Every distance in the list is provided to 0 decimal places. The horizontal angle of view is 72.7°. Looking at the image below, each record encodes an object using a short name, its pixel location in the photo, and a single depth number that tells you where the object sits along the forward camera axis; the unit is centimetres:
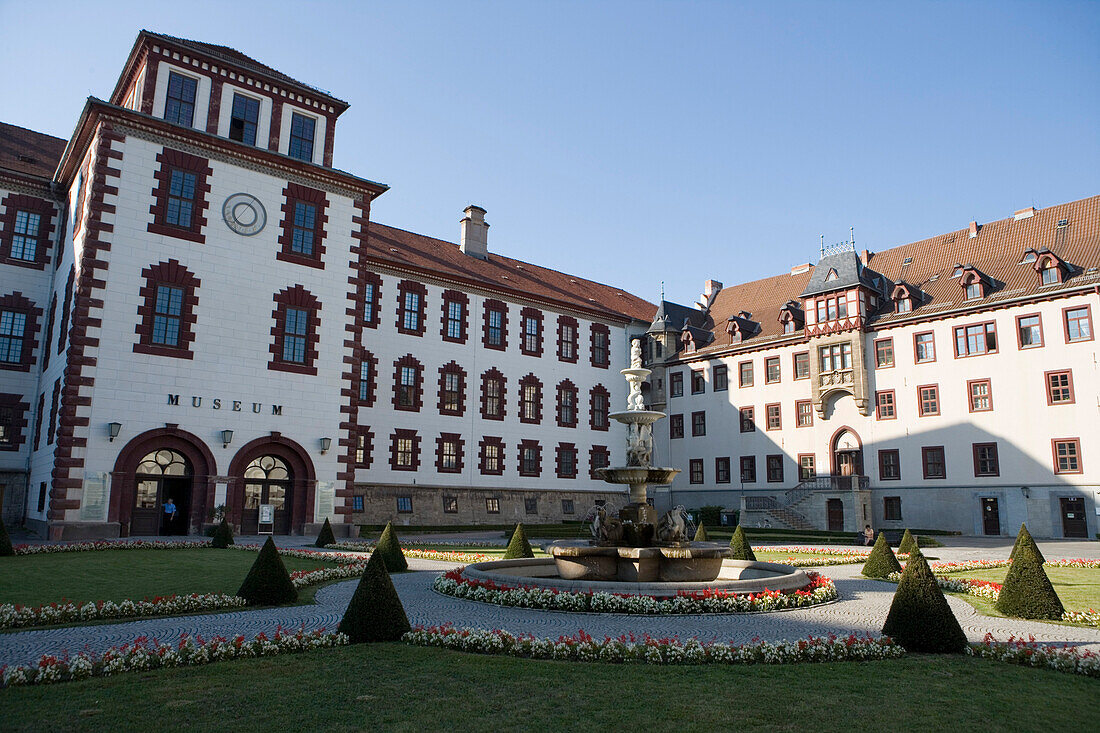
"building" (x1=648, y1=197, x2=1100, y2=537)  3769
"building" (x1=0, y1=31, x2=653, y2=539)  2755
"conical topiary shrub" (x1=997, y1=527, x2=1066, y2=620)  1298
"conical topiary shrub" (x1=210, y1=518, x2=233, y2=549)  2448
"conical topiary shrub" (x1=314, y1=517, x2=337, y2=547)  2647
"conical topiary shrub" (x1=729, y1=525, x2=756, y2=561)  2109
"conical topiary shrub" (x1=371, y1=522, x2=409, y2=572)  1961
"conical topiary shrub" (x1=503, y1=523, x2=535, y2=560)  2108
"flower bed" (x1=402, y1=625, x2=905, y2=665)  949
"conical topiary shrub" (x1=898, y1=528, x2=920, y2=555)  1585
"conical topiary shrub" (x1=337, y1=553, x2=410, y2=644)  1023
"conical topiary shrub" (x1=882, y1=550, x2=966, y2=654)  992
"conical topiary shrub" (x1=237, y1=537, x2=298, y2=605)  1362
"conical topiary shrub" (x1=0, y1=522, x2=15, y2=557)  2006
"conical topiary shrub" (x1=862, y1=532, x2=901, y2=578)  1959
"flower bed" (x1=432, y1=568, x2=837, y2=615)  1340
